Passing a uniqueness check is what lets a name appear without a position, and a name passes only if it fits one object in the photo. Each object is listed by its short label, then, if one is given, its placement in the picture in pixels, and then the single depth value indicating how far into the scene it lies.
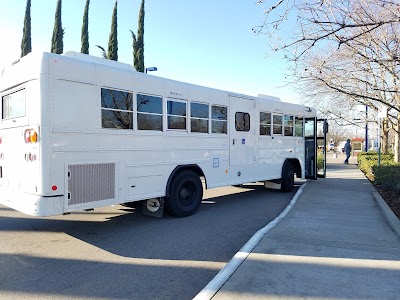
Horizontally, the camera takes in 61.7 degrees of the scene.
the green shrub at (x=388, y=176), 10.41
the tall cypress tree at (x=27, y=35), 28.11
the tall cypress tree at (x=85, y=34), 28.48
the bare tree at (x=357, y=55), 6.95
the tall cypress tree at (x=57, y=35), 28.17
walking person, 25.92
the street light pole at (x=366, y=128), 21.26
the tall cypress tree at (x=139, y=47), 26.42
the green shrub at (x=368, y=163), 16.22
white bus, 5.14
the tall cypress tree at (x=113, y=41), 27.23
